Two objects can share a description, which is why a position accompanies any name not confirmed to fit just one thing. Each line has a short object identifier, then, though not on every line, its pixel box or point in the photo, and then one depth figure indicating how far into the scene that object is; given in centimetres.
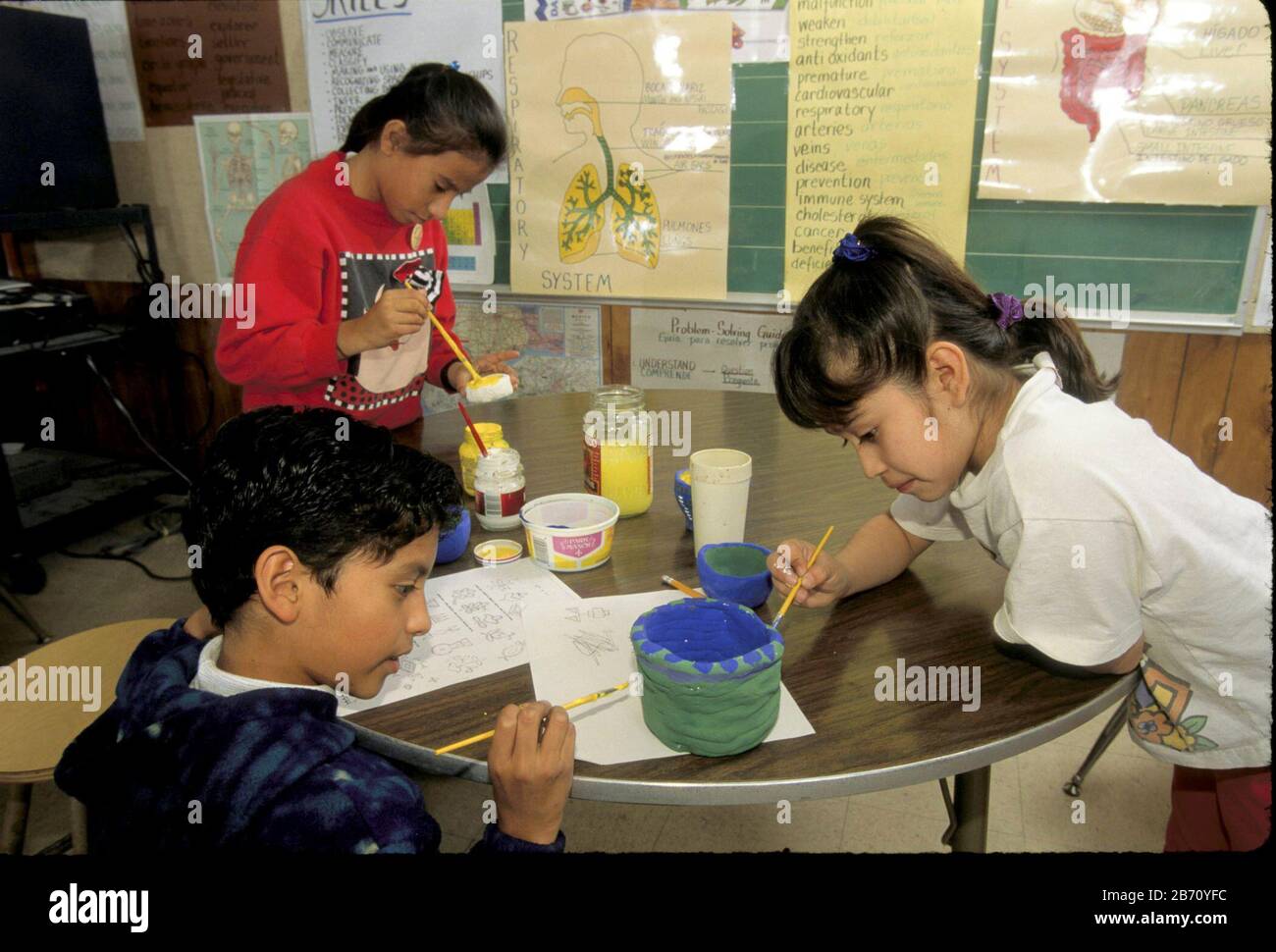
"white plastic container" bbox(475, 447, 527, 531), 134
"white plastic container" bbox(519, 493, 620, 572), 121
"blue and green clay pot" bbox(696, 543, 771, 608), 110
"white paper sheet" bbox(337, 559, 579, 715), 99
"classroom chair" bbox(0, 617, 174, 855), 130
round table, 83
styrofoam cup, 121
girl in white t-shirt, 95
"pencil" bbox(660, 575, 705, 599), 114
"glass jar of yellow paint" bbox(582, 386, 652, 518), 138
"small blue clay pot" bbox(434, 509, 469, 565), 125
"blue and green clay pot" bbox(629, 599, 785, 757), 81
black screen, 292
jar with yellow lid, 148
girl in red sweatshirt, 165
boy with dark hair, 80
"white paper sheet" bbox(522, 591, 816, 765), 88
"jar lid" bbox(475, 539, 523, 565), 126
